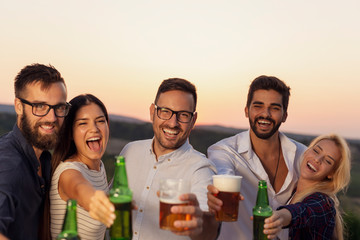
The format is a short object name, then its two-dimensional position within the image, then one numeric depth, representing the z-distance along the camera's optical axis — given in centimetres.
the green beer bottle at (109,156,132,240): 229
